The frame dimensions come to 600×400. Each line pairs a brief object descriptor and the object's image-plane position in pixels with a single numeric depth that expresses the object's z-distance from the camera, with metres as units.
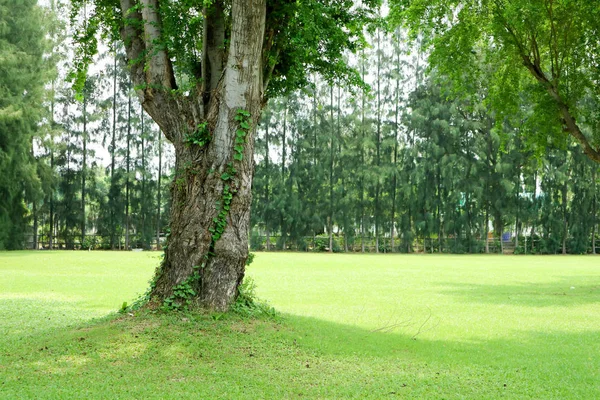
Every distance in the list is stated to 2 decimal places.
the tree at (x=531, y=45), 16.66
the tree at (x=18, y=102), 35.84
